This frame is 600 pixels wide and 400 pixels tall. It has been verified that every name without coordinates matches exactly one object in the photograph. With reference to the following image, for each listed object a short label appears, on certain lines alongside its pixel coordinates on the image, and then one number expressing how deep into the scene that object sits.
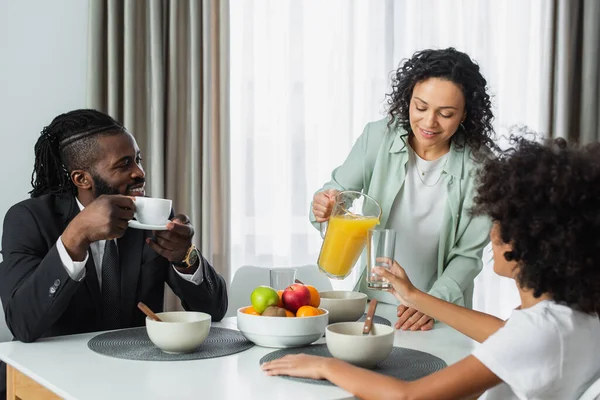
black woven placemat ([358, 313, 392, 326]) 1.88
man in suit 1.64
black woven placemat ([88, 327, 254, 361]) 1.51
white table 1.27
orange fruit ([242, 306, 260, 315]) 1.63
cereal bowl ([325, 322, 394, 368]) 1.42
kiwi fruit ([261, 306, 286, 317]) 1.60
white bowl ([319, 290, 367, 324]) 1.82
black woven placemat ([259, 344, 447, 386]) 1.41
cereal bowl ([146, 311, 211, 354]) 1.50
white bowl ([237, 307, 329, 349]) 1.58
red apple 1.66
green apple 1.62
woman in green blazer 2.18
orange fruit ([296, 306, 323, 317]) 1.61
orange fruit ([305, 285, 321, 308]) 1.71
